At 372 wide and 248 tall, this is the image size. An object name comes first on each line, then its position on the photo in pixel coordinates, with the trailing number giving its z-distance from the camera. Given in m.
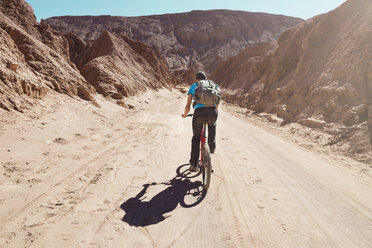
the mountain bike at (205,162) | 3.36
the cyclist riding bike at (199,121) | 3.55
